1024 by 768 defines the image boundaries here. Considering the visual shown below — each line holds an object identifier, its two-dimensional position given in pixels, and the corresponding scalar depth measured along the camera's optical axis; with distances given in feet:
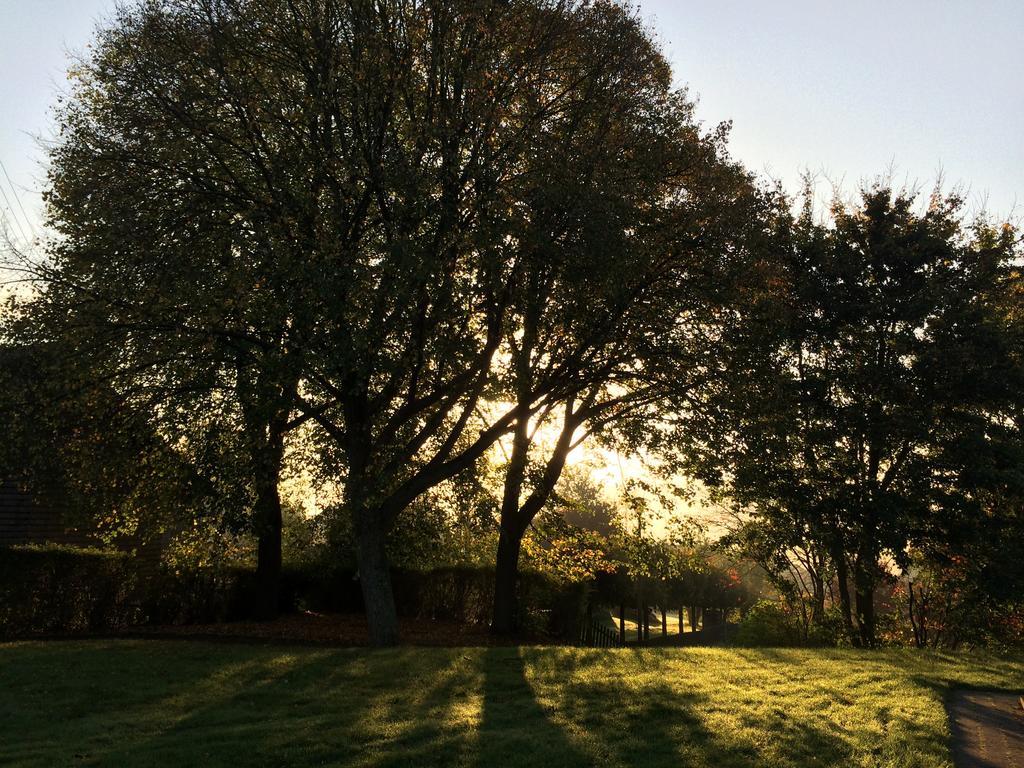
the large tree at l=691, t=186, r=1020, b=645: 53.21
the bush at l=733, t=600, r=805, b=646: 72.59
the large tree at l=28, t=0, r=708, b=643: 43.70
